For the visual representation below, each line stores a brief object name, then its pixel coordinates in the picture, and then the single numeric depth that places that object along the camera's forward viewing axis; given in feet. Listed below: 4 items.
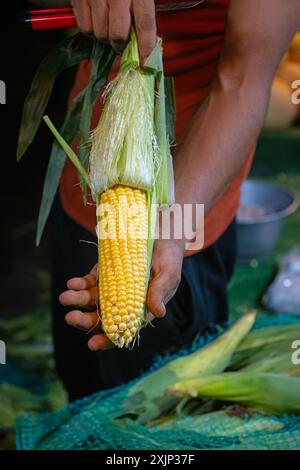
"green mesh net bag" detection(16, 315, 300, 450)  4.58
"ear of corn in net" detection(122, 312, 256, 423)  4.96
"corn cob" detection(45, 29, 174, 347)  3.33
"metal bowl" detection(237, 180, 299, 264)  9.07
